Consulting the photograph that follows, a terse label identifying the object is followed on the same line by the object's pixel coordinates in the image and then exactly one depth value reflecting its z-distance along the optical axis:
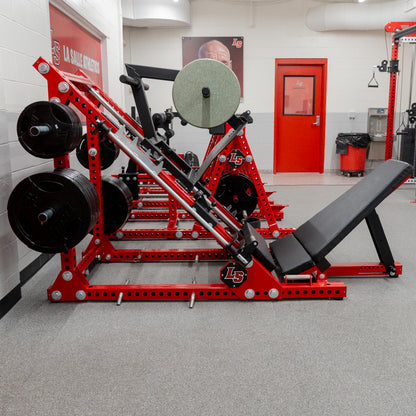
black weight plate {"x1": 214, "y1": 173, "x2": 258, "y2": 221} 4.11
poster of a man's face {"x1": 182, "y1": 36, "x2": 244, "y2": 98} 8.45
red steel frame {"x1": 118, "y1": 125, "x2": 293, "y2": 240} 4.00
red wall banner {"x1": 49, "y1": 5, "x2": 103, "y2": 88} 4.12
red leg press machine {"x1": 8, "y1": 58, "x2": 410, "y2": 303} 2.32
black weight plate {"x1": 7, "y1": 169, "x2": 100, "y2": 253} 2.31
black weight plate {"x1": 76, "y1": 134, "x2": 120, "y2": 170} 3.90
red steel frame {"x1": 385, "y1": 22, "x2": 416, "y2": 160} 6.58
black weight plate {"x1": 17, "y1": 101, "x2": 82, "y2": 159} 2.29
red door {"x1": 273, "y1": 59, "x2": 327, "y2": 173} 8.69
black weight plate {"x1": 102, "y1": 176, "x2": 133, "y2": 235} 3.21
